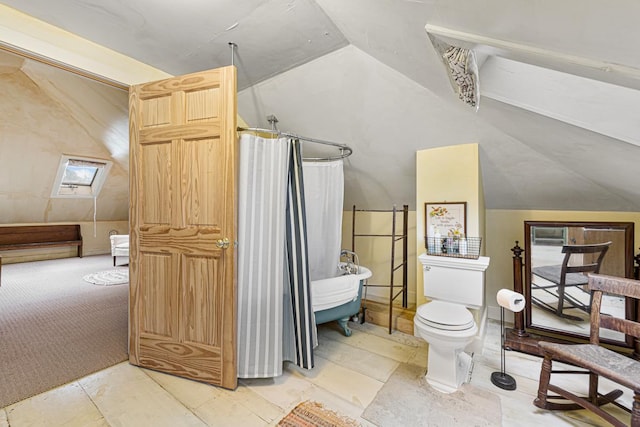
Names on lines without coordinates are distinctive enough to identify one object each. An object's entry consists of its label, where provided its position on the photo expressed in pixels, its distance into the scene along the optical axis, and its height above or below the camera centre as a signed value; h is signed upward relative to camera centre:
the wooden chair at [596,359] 1.40 -0.77
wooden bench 5.05 -0.44
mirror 2.12 -0.42
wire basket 2.19 -0.25
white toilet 1.76 -0.67
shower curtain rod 2.65 +0.66
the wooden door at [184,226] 1.80 -0.07
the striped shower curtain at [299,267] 1.95 -0.38
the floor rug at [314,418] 1.50 -1.15
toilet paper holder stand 1.76 -0.60
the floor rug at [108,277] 4.12 -1.01
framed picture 2.35 -0.02
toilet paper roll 1.76 -0.55
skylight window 4.86 +0.74
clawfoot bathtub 2.35 -0.74
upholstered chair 5.12 -0.59
